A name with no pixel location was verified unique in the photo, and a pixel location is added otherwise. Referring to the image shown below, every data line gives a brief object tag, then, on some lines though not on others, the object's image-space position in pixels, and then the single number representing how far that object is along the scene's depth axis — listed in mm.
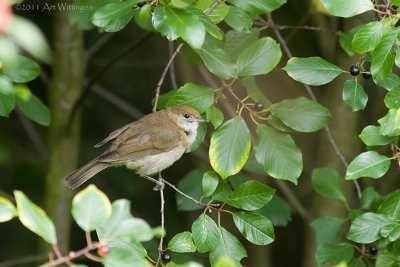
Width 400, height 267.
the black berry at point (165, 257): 6484
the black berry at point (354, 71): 6789
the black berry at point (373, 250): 7648
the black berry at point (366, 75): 6955
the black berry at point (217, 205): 6641
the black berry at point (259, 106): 7395
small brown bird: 9055
